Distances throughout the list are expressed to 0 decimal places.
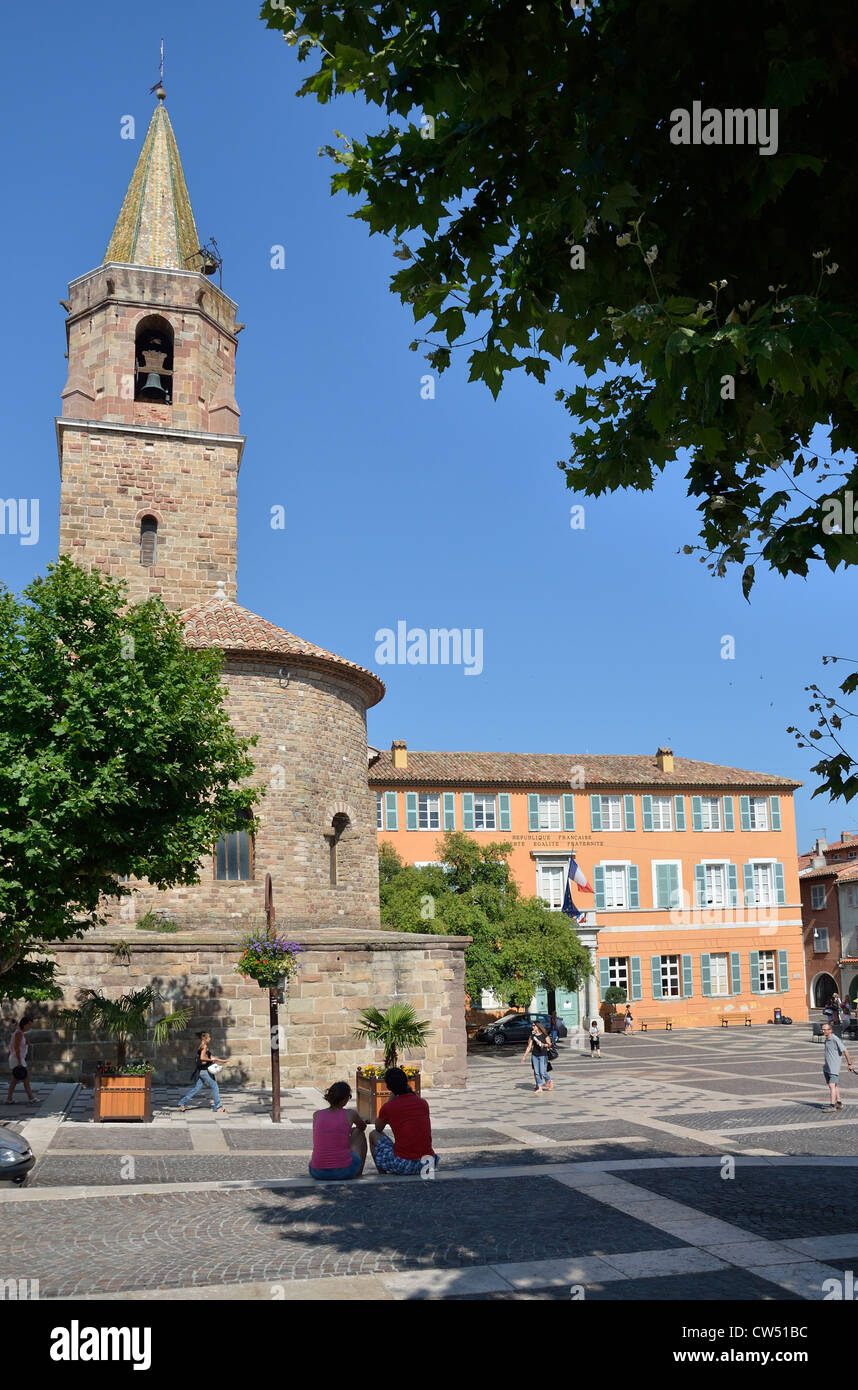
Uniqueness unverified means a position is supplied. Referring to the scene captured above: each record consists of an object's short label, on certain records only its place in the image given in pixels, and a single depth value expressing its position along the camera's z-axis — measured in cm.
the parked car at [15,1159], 1055
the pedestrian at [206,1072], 1684
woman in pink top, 1071
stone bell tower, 2780
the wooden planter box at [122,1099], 1541
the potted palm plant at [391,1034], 1630
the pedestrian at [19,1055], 1681
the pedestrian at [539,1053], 2219
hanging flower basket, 1698
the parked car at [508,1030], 3812
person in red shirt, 1068
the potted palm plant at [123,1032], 1546
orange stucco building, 4619
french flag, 3553
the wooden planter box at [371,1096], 1585
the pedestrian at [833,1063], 1827
